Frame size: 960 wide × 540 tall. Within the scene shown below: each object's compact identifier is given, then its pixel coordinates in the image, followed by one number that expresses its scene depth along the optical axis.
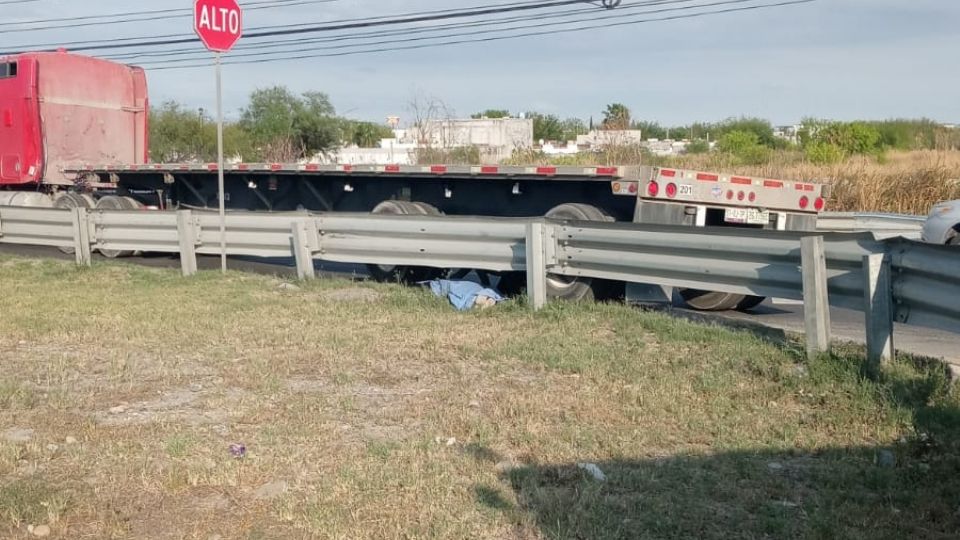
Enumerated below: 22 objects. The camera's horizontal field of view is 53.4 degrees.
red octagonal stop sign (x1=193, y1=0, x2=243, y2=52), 11.17
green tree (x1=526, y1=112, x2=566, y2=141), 59.50
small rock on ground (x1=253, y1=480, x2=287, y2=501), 4.43
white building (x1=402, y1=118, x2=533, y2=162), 23.66
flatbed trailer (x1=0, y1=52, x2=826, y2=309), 10.26
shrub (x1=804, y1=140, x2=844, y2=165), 25.55
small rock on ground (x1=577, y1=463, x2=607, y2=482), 4.54
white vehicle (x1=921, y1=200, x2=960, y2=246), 12.79
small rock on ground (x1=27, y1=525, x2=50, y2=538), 4.05
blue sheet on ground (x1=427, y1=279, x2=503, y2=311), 9.11
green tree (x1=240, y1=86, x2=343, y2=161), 59.53
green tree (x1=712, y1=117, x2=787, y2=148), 52.96
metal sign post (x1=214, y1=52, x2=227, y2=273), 11.73
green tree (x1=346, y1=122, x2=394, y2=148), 70.93
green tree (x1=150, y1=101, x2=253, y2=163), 53.45
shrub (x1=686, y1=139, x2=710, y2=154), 41.84
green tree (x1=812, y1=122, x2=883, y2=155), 36.88
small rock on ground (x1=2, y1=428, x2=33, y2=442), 5.29
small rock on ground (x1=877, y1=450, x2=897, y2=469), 4.74
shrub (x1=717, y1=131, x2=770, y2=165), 27.83
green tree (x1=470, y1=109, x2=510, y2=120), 78.22
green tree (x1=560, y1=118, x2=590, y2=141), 60.15
